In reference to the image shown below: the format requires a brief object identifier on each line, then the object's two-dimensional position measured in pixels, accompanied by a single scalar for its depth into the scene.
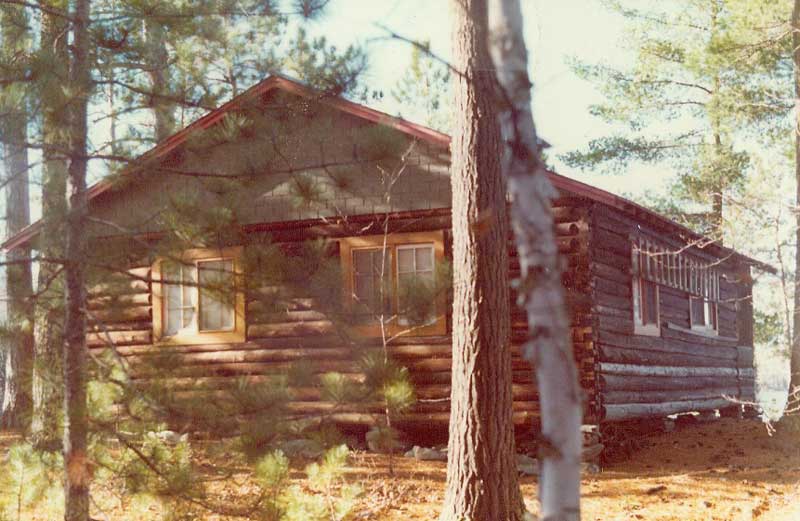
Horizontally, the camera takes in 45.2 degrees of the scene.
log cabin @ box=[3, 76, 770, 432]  12.57
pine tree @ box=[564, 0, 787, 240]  21.61
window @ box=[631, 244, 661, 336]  14.66
